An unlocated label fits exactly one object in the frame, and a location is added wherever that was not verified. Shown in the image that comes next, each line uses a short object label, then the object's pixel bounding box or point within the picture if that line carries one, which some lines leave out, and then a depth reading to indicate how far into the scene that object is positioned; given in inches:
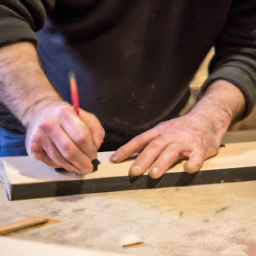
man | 43.5
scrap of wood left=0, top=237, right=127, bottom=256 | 36.9
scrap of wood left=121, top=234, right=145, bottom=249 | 38.9
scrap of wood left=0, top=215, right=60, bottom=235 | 39.2
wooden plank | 42.3
